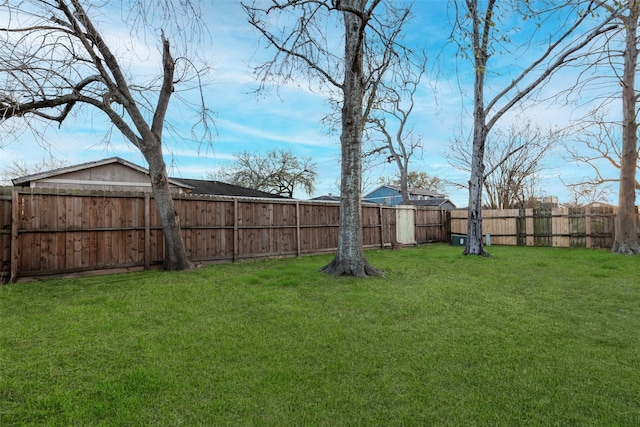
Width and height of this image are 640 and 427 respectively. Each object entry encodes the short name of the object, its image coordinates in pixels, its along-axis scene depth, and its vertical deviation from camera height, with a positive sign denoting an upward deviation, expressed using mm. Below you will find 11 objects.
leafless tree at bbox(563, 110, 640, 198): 12664 +2511
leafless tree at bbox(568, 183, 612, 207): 15297 +1018
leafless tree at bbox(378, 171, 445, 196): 36469 +3865
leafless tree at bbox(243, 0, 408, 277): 6227 +3465
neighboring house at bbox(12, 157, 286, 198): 11133 +1576
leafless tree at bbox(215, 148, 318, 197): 27172 +3958
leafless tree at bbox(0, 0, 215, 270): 4891 +2640
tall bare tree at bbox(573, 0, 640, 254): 9414 +2115
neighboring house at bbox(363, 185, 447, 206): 31375 +2209
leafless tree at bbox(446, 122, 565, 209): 16891 +2875
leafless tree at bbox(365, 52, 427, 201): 19672 +5038
